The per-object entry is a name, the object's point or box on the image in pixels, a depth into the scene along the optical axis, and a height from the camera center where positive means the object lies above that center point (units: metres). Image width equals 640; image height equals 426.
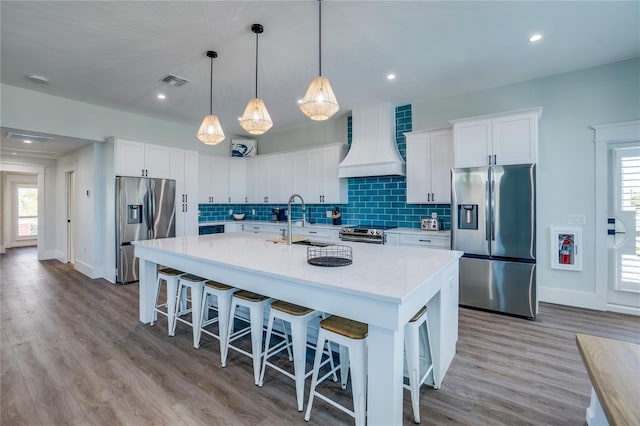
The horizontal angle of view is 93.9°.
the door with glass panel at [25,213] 8.89 -0.05
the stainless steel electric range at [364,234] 4.25 -0.32
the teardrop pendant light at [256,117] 2.57 +0.82
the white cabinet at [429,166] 4.14 +0.67
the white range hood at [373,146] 4.57 +1.05
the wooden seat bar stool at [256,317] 2.12 -0.76
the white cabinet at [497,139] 3.34 +0.87
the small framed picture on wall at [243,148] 6.61 +1.44
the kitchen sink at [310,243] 2.85 -0.31
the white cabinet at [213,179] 6.05 +0.67
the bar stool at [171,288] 2.87 -0.74
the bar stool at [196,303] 2.62 -0.80
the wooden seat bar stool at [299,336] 1.83 -0.76
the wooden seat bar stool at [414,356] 1.75 -0.85
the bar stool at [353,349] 1.58 -0.74
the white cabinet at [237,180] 6.50 +0.70
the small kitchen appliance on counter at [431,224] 4.26 -0.17
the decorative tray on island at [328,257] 1.87 -0.31
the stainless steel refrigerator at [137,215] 4.70 -0.05
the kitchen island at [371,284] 1.40 -0.41
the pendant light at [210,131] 2.97 +0.81
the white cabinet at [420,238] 3.93 -0.36
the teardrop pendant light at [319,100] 2.15 +0.81
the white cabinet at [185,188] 5.36 +0.43
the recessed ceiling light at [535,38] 2.79 +1.65
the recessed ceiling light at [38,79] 3.61 +1.64
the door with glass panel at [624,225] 3.41 -0.15
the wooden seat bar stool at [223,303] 2.38 -0.73
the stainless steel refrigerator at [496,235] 3.29 -0.27
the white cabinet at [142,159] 4.68 +0.87
